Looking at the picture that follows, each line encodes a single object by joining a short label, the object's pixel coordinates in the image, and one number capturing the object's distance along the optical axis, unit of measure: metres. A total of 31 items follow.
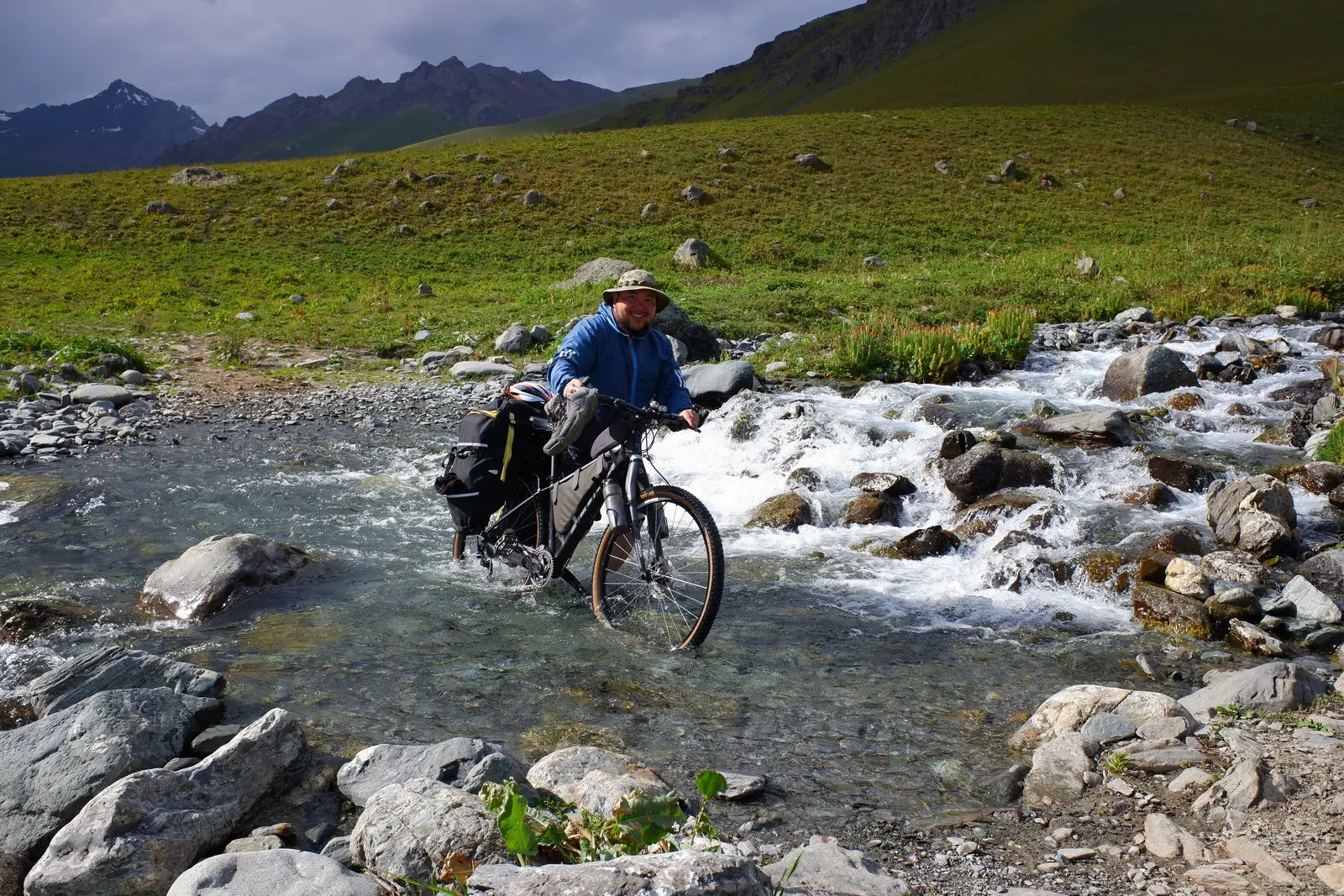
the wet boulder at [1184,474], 10.70
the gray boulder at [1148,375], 14.49
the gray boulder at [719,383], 15.55
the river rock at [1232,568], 8.16
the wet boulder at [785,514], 10.76
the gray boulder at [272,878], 3.57
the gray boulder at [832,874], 3.72
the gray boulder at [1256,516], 8.85
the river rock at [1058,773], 4.83
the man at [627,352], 7.31
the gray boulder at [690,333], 18.72
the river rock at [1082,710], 5.34
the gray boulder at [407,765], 4.70
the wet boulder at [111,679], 5.80
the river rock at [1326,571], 8.15
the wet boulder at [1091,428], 12.08
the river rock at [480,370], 18.73
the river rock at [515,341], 20.39
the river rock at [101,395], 16.48
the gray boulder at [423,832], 3.78
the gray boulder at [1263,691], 5.49
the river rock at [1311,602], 7.21
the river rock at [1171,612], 7.45
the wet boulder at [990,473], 10.97
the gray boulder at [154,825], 3.89
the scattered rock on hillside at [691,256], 30.94
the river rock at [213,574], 8.01
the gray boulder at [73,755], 4.32
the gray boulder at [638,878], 2.93
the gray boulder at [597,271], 26.75
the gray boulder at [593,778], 4.37
